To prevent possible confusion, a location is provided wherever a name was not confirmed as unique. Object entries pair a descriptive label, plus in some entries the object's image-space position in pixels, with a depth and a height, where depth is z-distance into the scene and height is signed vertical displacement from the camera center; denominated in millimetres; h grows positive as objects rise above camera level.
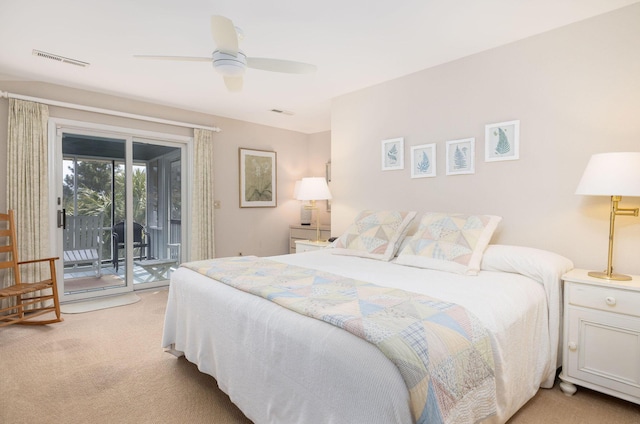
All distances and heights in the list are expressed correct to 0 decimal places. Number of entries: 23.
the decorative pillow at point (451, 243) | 2324 -260
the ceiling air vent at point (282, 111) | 4609 +1314
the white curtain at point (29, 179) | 3361 +289
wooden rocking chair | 3043 -710
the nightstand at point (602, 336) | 1856 -740
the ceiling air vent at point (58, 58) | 2854 +1301
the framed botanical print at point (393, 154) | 3451 +551
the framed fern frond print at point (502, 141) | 2672 +531
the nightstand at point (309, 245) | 3867 -438
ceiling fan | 1899 +944
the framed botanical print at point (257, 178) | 5156 +457
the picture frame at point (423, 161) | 3207 +447
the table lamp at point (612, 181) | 1945 +154
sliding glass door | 3881 -37
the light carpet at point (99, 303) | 3586 -1064
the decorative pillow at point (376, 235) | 2881 -247
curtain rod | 3371 +1099
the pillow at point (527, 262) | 2115 -359
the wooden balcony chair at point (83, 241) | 3875 -385
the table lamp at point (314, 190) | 4109 +211
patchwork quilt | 1137 -477
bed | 1176 -596
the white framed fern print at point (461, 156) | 2934 +449
